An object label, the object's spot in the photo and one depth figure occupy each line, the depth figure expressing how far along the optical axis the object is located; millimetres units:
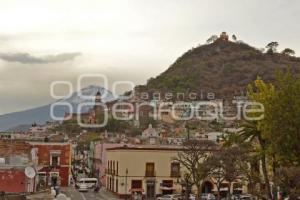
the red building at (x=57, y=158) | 60819
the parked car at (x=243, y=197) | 46656
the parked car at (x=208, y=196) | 47441
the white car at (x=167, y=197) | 46888
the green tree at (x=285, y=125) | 28391
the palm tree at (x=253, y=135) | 31625
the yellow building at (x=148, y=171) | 52938
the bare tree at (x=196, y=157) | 44534
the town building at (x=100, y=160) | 68062
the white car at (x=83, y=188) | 58875
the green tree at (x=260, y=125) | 30578
